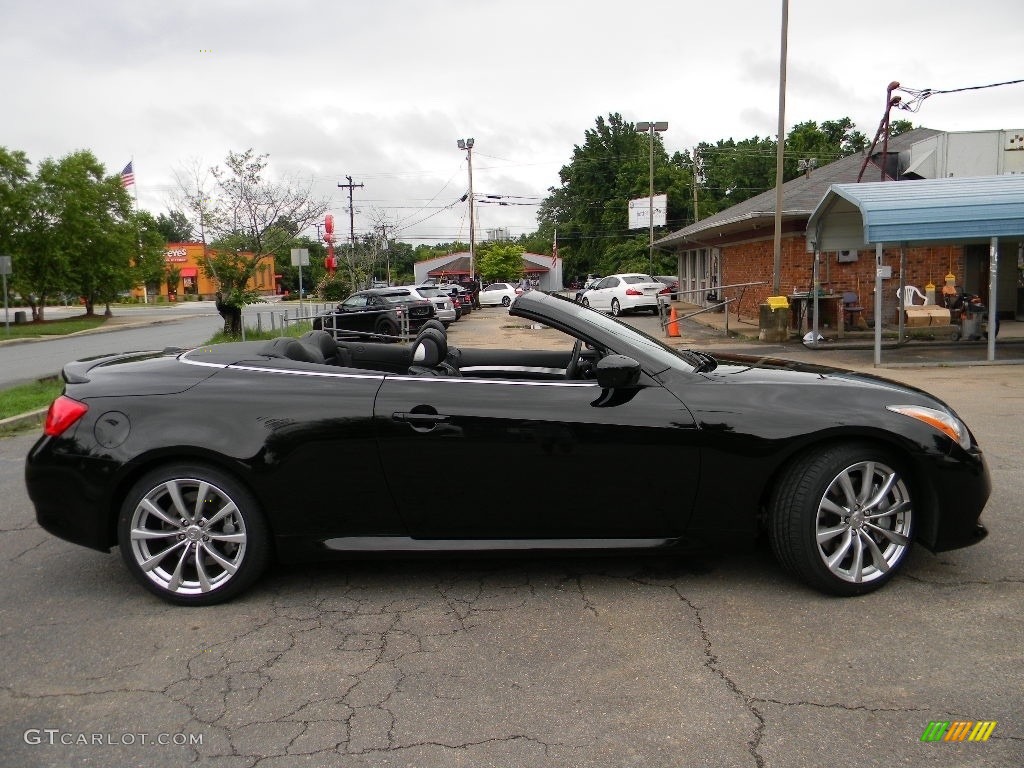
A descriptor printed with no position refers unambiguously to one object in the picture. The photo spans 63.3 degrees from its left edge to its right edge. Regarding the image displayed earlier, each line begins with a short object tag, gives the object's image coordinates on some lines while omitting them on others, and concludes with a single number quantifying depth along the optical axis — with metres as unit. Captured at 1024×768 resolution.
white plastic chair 20.12
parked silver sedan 28.75
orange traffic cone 20.38
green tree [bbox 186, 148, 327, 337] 20.95
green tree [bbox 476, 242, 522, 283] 80.62
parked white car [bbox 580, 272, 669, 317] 28.98
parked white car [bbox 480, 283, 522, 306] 47.65
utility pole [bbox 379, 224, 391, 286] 69.50
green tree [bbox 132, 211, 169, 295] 39.00
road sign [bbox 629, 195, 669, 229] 53.78
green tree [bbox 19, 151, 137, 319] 34.16
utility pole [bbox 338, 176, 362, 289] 50.16
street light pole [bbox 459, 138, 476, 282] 53.58
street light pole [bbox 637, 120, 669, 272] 44.44
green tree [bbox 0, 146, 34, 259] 32.78
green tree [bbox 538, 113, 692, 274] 68.94
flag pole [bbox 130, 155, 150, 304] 38.94
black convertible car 3.70
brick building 20.84
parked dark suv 22.69
